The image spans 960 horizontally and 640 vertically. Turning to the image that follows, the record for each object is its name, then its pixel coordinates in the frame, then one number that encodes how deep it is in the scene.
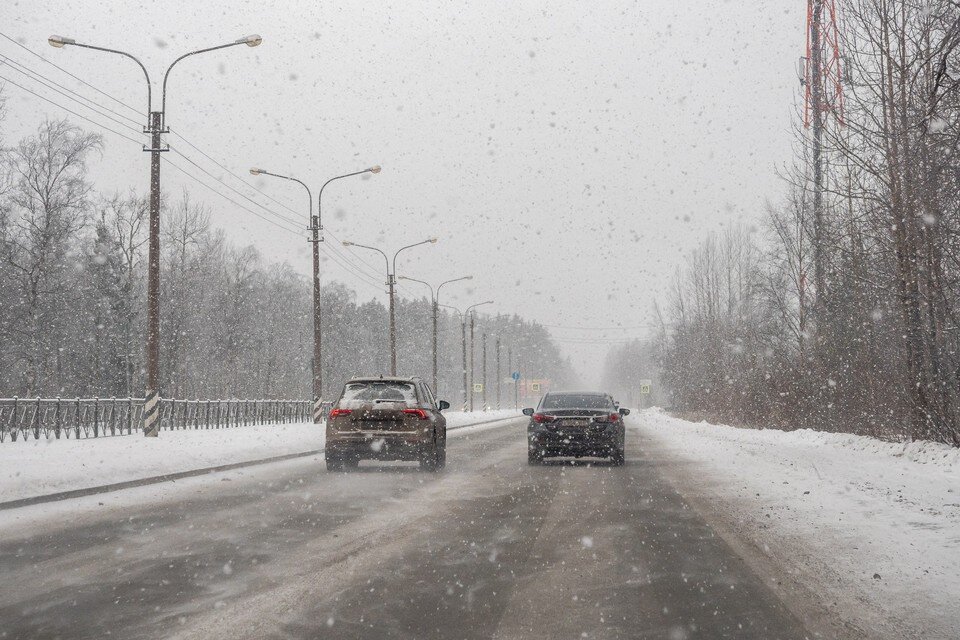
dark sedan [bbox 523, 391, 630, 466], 17.69
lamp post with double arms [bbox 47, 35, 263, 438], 21.44
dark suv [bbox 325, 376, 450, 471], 16.09
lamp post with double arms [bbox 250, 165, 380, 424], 33.16
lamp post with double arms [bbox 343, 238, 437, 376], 45.67
